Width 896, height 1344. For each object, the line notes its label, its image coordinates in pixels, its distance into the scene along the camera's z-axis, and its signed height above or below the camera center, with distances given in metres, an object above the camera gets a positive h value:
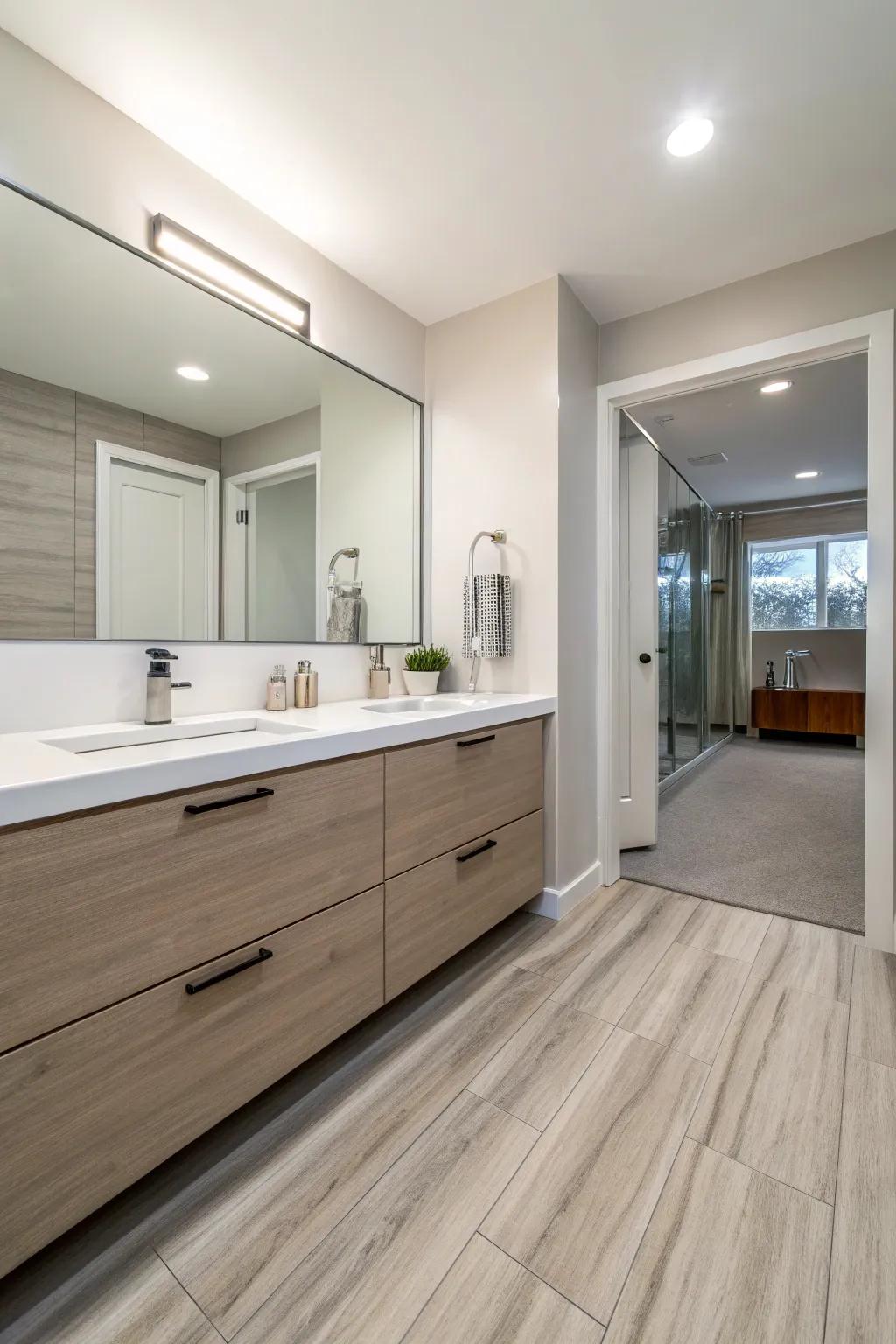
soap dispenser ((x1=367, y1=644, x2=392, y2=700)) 2.23 -0.01
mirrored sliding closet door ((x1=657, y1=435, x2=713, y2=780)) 4.03 +0.44
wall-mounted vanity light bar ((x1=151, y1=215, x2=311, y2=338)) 1.58 +1.17
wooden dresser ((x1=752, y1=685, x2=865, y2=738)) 5.76 -0.34
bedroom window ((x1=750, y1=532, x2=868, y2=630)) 5.97 +0.99
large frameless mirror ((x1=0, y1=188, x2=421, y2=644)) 1.33 +0.60
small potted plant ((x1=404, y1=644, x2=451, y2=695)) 2.35 +0.03
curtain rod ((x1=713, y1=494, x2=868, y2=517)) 5.82 +1.74
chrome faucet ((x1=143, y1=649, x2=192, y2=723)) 1.48 -0.04
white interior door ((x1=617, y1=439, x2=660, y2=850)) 2.89 +0.13
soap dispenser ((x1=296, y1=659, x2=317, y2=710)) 1.90 -0.03
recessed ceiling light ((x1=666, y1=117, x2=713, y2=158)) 1.55 +1.45
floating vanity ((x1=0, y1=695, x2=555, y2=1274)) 0.86 -0.44
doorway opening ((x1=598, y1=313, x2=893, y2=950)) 2.04 +0.36
